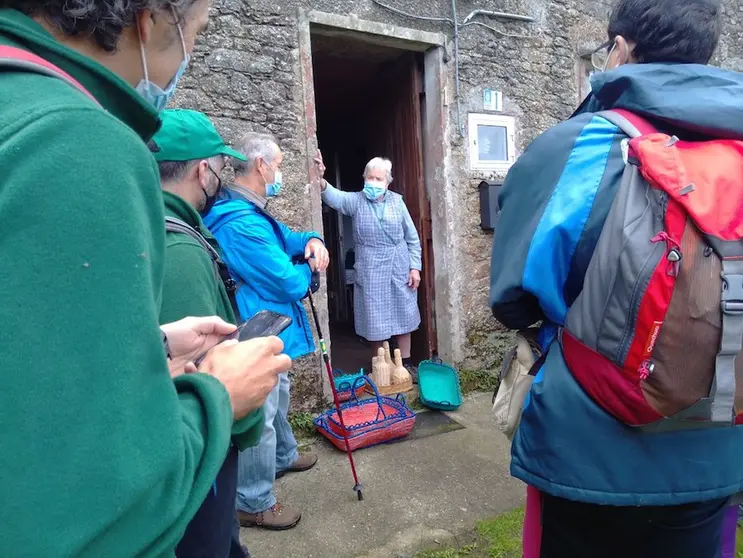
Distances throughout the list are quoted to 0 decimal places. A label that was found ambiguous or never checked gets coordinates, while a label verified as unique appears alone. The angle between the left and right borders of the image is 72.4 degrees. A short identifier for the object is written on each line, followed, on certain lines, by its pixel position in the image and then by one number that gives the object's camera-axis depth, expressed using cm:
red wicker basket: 345
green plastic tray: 421
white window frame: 453
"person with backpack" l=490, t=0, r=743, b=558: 115
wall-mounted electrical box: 452
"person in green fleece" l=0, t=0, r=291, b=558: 54
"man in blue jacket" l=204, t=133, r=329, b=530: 258
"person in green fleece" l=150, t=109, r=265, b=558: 131
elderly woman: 458
